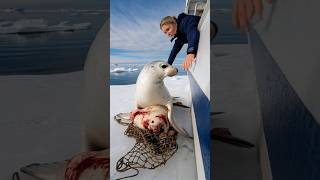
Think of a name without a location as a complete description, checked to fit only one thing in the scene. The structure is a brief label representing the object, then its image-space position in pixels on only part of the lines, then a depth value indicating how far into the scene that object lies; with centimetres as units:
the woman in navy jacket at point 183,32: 188
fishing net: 222
